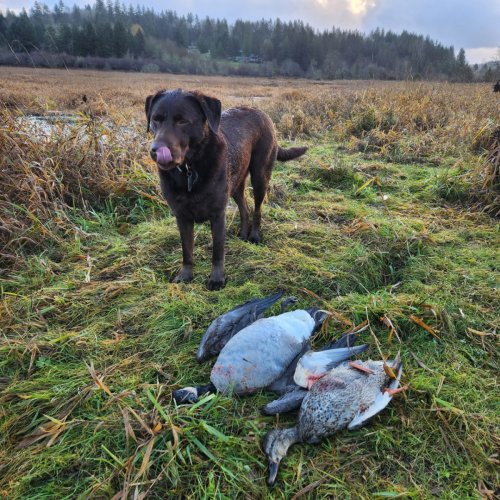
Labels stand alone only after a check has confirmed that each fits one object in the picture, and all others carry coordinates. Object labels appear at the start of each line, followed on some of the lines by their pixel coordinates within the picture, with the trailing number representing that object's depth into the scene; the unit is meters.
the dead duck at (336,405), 1.85
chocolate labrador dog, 2.70
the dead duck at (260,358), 2.13
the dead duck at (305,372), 2.04
